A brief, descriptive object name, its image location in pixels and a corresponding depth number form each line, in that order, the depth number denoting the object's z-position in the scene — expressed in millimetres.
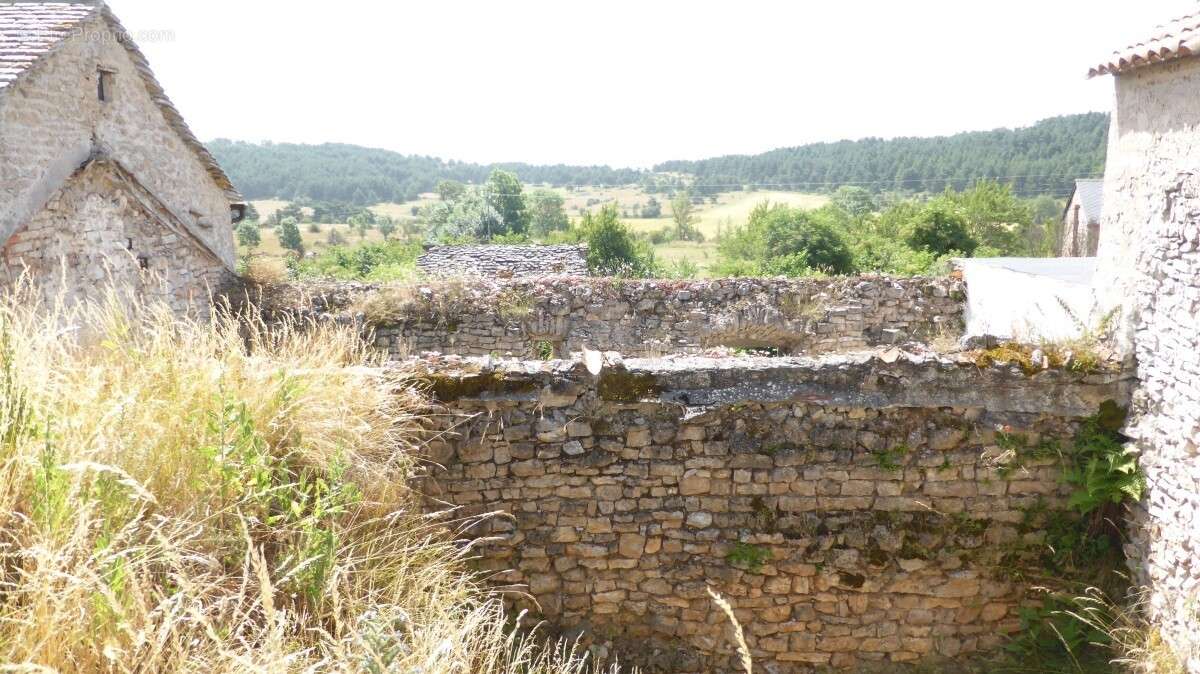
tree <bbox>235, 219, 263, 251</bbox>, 59397
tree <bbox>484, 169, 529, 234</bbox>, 60000
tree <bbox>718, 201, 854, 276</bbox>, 28047
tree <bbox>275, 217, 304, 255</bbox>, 61594
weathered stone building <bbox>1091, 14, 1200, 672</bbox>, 4781
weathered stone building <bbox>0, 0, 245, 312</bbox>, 8789
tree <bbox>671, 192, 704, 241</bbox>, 77481
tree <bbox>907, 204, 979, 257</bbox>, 29578
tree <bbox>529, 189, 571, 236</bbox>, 76625
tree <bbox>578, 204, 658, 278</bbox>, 41594
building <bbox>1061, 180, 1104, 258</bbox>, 33688
